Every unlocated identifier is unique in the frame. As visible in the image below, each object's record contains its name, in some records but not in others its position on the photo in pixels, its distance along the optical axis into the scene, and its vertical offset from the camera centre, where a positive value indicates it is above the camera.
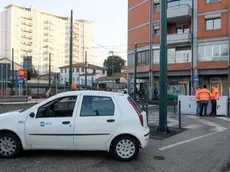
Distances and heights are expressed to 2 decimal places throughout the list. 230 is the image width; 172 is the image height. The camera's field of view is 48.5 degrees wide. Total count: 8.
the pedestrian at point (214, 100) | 13.73 -0.80
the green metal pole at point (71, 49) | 16.22 +2.28
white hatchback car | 5.57 -0.94
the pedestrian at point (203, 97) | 13.63 -0.63
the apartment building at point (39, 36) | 101.75 +20.56
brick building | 29.06 +5.07
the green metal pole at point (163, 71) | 9.13 +0.51
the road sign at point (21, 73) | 26.36 +1.19
